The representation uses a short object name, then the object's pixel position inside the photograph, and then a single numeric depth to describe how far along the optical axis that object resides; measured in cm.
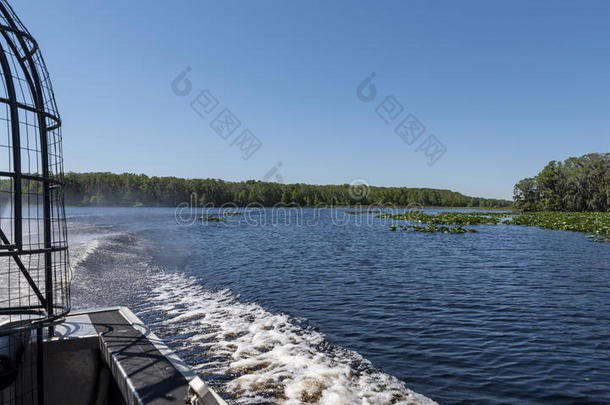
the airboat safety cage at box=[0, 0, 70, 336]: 342
